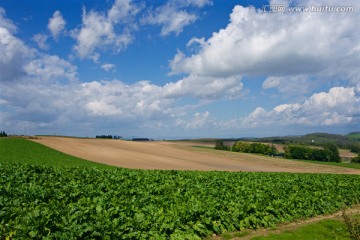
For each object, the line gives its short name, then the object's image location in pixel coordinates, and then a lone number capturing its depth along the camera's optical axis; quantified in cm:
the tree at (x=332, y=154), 11062
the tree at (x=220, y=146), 12383
